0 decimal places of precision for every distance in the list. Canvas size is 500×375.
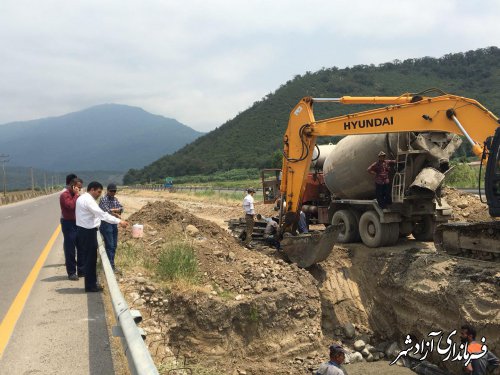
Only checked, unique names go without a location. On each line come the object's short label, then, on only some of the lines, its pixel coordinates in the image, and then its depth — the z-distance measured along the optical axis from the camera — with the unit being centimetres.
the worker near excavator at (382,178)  1041
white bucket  1019
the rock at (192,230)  1188
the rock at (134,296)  679
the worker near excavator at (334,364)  547
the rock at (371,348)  955
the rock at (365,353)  945
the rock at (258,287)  893
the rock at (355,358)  924
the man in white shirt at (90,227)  685
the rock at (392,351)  939
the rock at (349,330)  1001
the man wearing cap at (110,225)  789
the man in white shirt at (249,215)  1234
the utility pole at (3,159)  6788
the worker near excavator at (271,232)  1267
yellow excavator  805
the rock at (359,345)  966
